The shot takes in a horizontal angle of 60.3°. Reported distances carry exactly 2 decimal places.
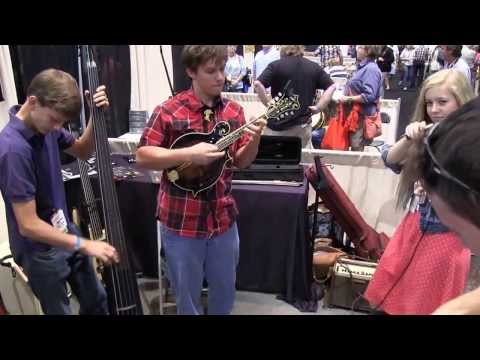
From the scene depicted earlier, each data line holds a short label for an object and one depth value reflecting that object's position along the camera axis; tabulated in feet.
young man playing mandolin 4.95
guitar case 7.96
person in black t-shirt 10.25
